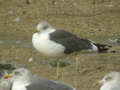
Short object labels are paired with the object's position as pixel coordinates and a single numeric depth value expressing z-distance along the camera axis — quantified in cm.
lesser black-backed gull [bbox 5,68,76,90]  1348
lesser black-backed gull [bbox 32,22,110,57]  1817
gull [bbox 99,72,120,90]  1376
